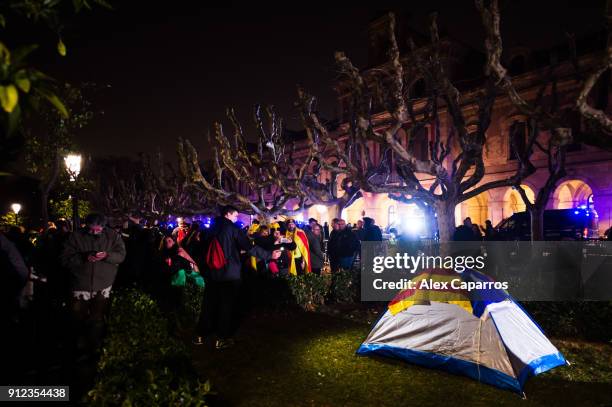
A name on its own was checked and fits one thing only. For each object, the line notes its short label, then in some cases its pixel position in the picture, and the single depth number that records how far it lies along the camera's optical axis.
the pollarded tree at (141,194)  37.00
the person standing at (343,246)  11.87
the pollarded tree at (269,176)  20.80
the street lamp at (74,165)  13.13
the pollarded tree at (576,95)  7.90
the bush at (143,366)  3.11
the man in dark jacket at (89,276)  6.15
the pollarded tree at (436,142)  11.91
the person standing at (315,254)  11.43
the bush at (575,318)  7.44
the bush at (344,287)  10.81
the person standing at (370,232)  12.83
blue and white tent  5.63
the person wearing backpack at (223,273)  6.92
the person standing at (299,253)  10.80
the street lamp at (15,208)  28.38
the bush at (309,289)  9.95
